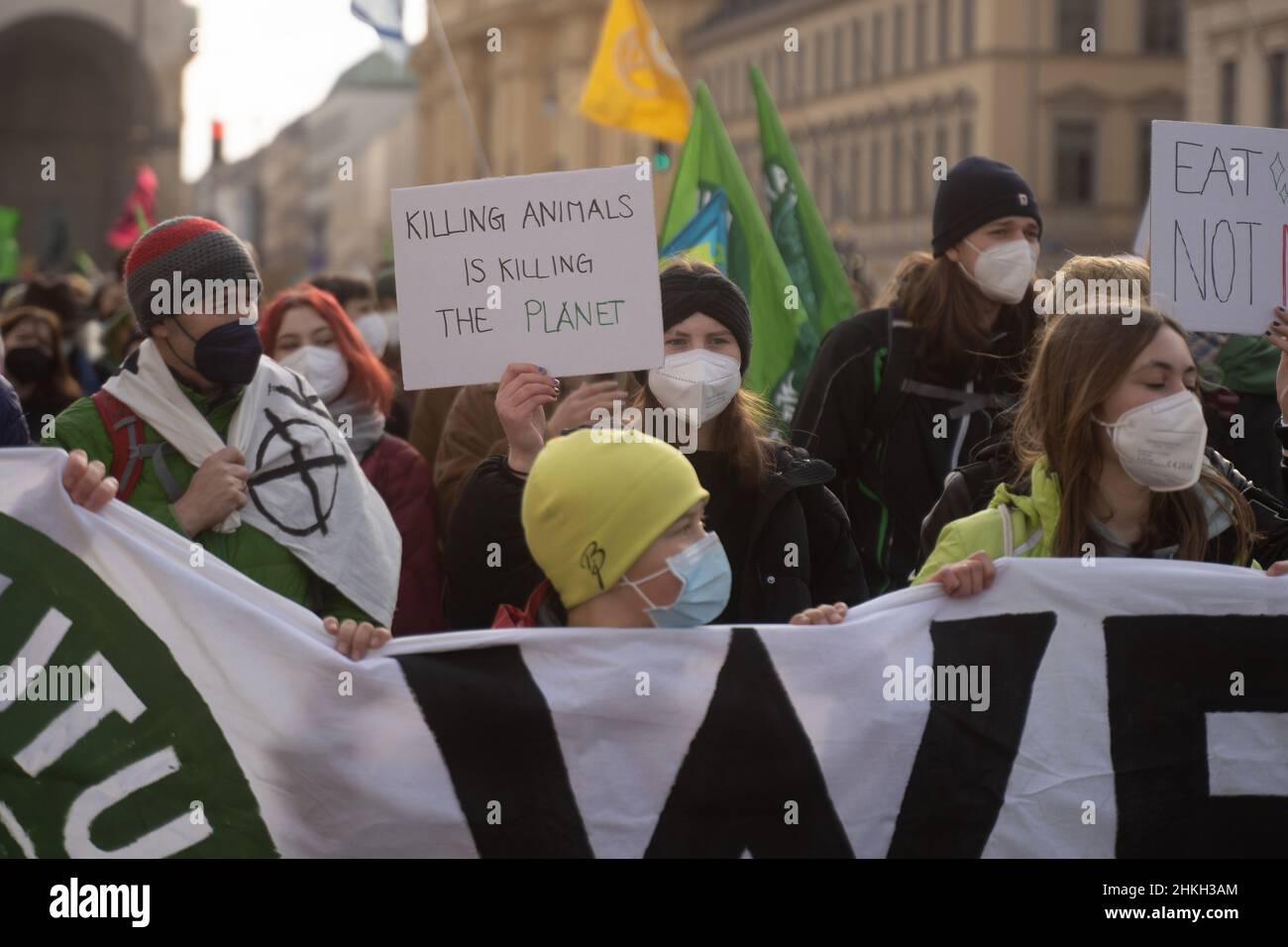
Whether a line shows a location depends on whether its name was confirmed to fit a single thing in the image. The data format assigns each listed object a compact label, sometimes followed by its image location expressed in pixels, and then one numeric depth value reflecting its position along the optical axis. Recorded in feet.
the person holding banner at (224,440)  14.02
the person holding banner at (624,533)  11.78
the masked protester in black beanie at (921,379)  18.17
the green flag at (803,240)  26.35
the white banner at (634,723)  12.14
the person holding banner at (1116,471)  12.90
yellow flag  36.01
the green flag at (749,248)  23.91
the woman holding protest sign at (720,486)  14.25
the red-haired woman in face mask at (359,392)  19.31
